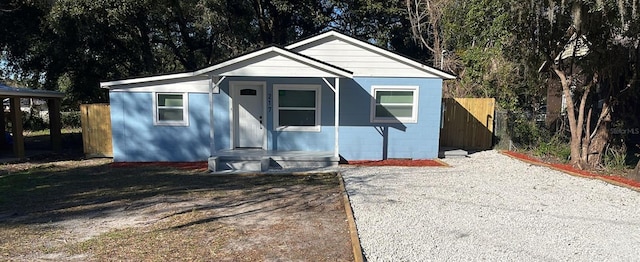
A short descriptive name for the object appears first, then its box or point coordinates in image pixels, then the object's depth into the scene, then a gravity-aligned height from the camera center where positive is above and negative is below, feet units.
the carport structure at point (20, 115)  36.32 -0.87
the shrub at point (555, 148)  33.40 -3.79
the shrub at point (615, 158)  28.75 -3.97
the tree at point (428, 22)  63.37 +16.13
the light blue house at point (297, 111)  32.76 -0.33
